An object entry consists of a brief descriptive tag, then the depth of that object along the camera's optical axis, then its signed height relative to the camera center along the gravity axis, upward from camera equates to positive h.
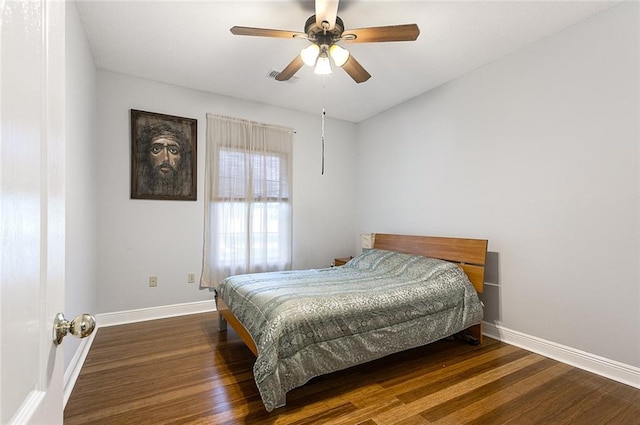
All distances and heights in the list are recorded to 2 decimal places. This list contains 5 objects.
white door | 0.46 +0.00
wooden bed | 2.72 -0.46
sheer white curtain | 3.70 +0.15
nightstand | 4.21 -0.73
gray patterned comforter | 1.81 -0.76
